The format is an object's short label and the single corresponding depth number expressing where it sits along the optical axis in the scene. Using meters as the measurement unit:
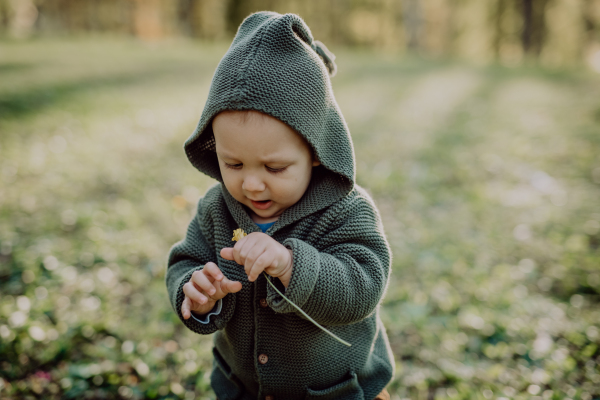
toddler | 1.45
